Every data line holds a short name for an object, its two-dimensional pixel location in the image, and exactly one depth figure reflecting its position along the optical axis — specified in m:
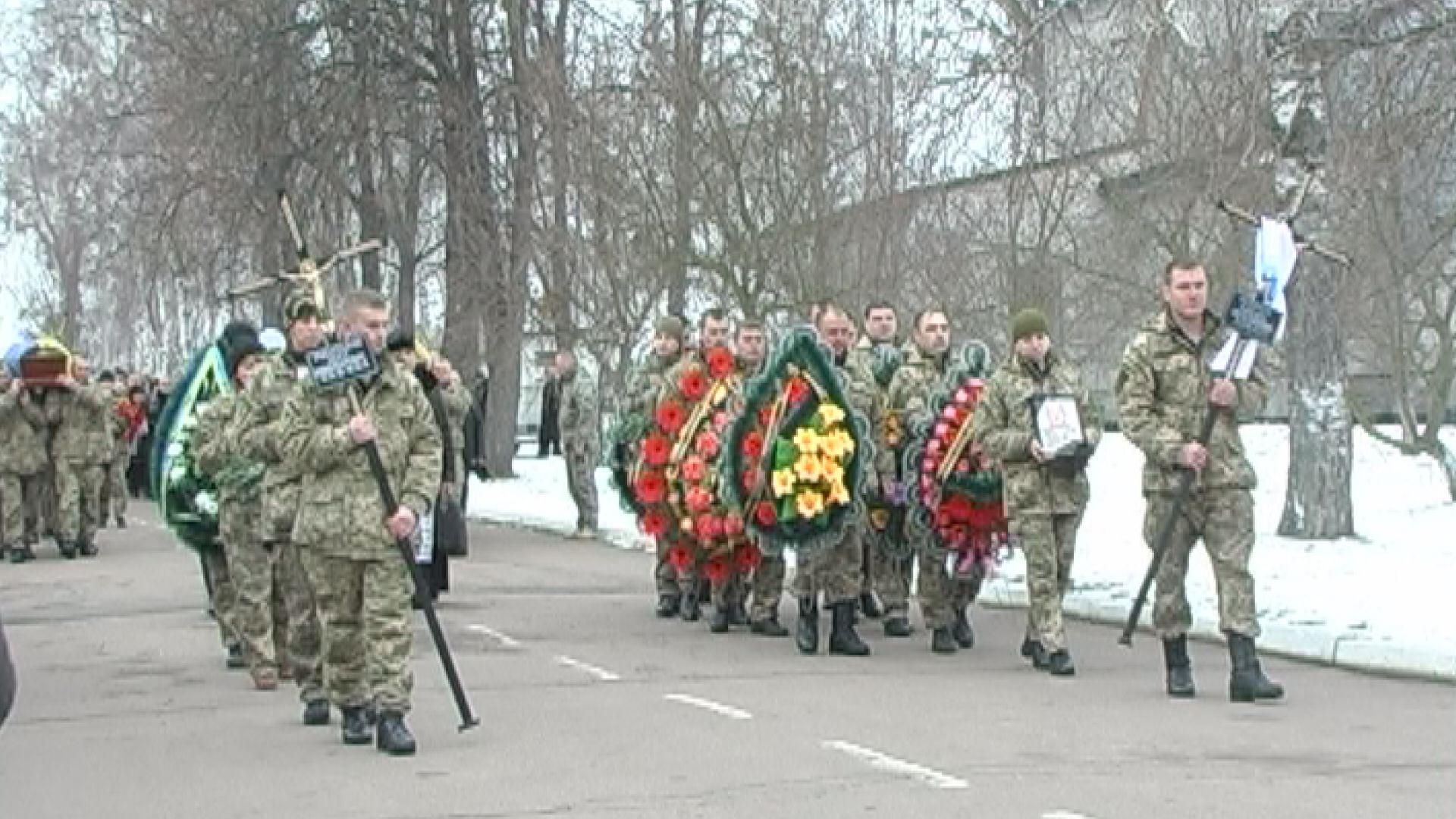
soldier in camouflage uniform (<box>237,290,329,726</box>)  10.73
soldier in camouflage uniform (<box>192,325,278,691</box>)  11.86
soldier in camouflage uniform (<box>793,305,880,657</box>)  13.66
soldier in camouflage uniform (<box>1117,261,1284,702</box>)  11.42
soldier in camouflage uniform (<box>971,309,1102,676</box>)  12.58
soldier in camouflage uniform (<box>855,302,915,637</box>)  14.65
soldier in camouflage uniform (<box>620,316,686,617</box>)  15.91
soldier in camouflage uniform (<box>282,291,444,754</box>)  9.99
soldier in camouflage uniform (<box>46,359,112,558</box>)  22.84
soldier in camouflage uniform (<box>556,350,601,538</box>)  23.14
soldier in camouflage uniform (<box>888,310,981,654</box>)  13.95
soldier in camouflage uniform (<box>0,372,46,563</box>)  22.68
